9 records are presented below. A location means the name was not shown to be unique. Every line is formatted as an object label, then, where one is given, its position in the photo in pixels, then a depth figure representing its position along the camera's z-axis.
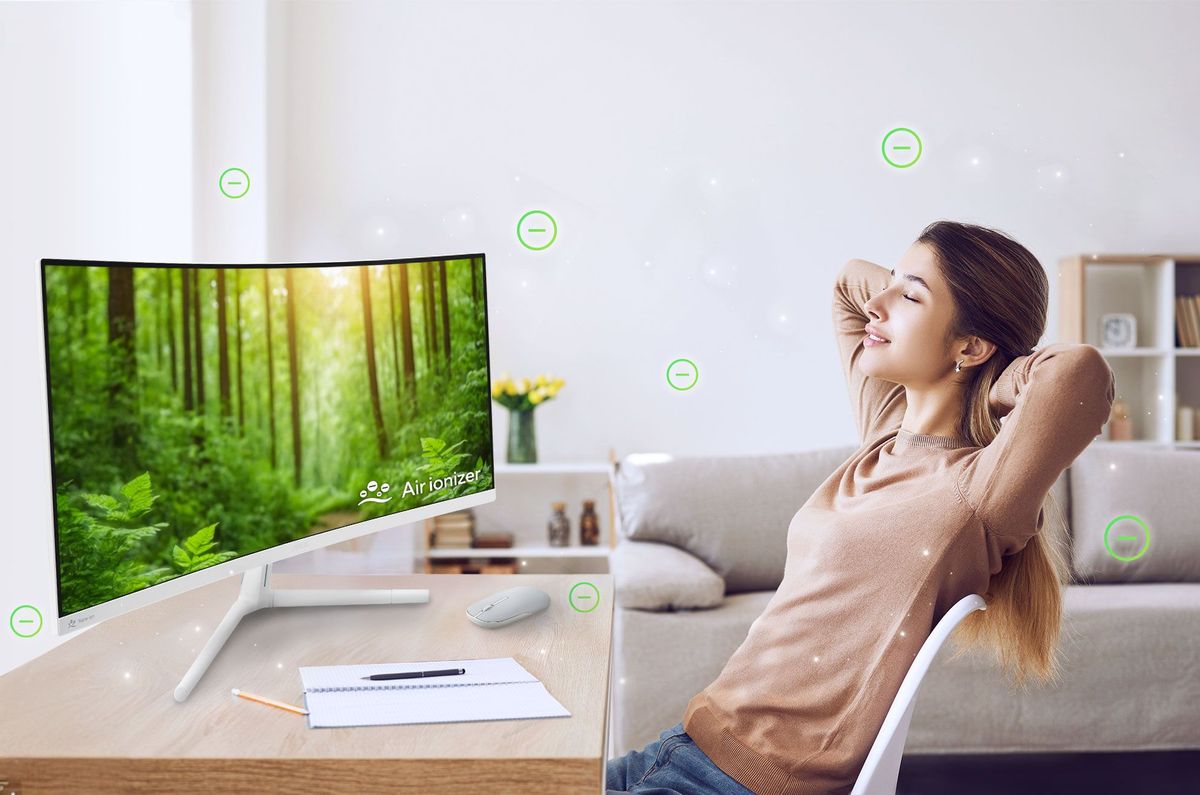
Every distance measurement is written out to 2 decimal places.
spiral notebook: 0.88
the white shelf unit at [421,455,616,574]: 3.64
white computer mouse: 1.20
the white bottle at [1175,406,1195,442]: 3.55
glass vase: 3.47
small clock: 3.59
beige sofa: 2.39
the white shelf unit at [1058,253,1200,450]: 3.53
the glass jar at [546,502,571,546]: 3.51
